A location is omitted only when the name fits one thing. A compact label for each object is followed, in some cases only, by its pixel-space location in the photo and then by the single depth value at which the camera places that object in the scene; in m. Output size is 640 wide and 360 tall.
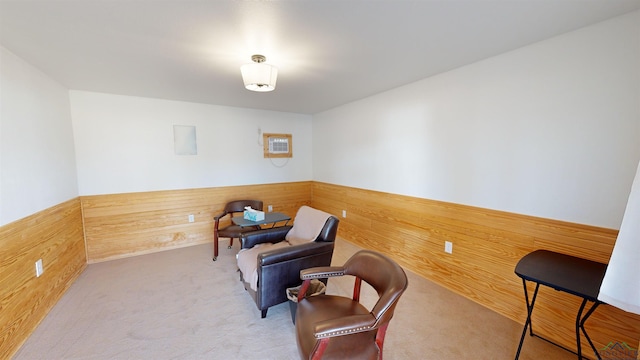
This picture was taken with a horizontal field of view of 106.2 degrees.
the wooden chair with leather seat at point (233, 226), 3.29
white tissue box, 3.19
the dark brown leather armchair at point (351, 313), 1.16
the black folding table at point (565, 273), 1.32
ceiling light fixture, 1.91
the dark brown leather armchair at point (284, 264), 2.00
